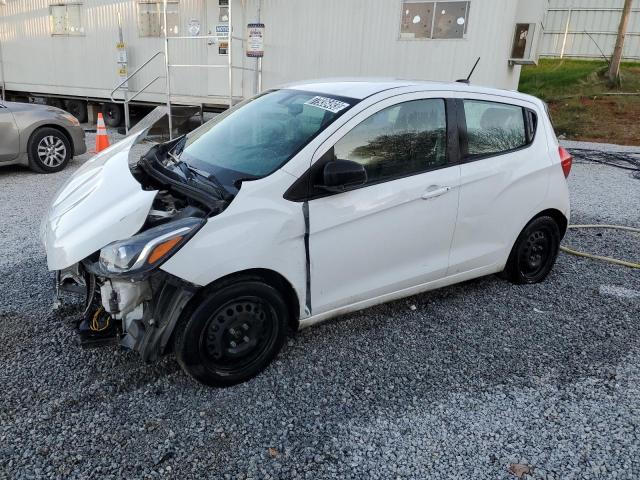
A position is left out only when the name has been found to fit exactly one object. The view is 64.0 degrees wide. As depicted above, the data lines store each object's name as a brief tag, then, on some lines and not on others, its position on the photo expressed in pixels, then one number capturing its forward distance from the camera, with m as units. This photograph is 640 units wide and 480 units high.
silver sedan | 7.13
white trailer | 9.11
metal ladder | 9.81
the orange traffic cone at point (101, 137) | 8.67
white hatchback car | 2.62
